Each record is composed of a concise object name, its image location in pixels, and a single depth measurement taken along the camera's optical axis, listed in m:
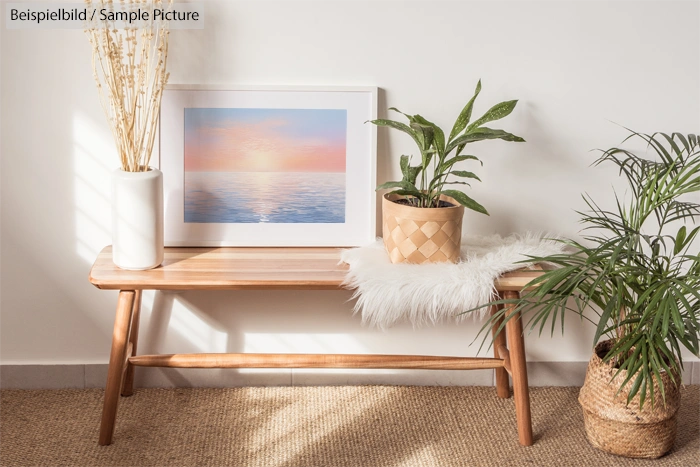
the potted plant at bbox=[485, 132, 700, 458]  1.88
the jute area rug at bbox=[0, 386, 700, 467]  2.14
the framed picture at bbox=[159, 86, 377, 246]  2.30
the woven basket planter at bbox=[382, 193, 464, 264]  2.08
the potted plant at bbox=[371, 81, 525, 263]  2.08
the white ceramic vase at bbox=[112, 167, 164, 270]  2.07
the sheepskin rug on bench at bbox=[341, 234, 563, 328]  2.03
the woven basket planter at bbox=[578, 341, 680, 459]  2.09
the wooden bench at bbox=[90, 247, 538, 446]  2.05
